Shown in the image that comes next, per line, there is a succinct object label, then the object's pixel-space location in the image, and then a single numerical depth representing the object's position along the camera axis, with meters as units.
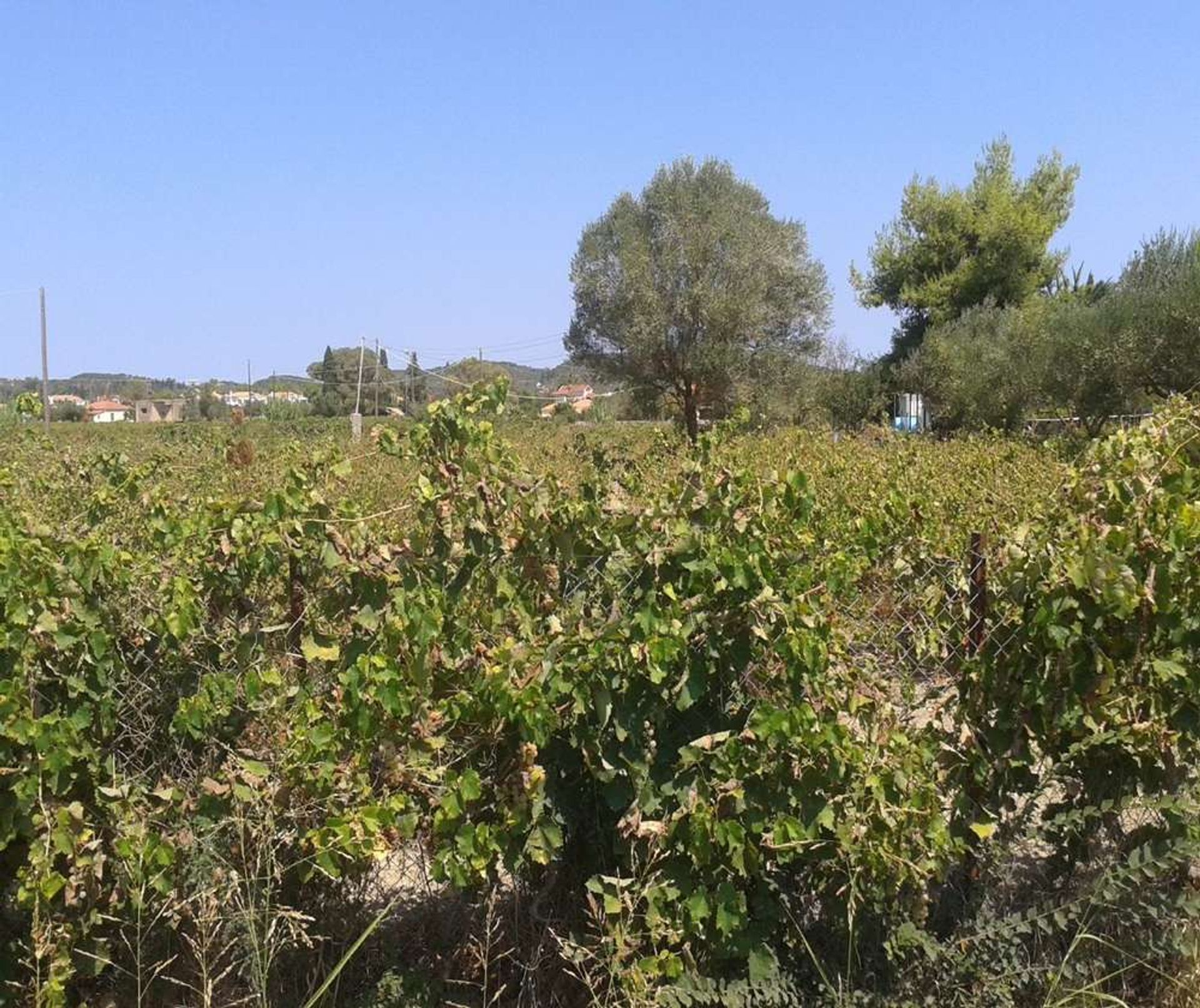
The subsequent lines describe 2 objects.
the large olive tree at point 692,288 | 32.91
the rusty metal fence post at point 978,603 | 2.95
